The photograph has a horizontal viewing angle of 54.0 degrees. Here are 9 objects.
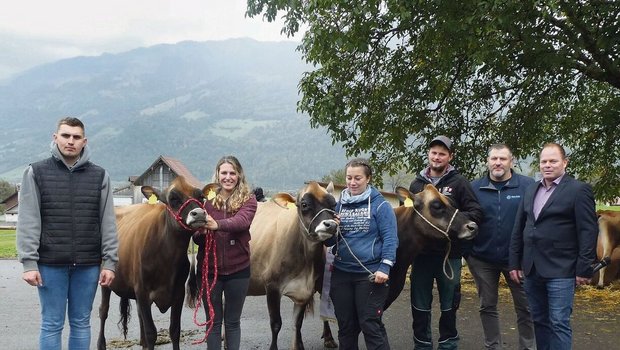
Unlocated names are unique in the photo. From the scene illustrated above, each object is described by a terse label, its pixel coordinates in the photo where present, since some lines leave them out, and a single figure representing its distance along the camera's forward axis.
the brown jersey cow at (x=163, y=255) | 5.91
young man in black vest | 4.77
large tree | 9.45
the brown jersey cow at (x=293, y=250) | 5.97
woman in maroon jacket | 5.61
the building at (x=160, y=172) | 54.30
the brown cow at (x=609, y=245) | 12.05
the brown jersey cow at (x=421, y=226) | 6.00
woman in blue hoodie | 5.40
